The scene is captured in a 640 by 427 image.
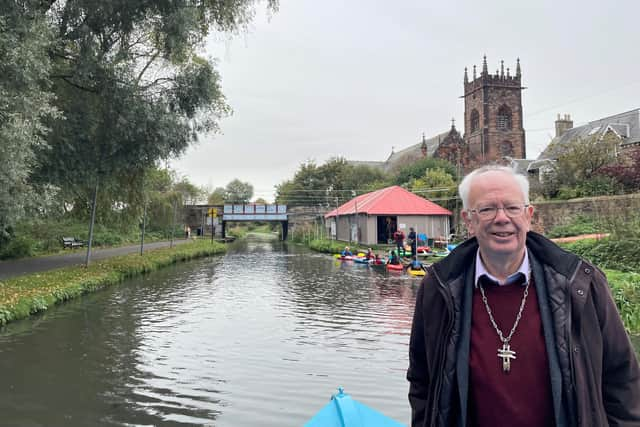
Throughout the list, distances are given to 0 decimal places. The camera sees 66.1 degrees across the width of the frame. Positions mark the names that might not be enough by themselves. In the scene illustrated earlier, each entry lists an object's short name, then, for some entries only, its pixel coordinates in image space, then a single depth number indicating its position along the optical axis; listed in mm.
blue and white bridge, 60031
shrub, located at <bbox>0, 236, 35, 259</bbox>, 22570
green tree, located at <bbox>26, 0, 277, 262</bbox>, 14281
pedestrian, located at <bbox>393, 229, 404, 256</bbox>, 25094
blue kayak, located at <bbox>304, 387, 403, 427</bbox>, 3789
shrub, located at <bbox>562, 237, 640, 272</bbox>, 12109
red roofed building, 34344
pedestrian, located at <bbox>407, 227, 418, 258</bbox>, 22291
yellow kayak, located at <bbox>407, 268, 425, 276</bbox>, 19219
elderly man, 2092
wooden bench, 30594
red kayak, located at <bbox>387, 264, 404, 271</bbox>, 21281
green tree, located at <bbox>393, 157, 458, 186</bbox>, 55281
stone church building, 61875
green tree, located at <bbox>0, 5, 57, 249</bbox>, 9656
